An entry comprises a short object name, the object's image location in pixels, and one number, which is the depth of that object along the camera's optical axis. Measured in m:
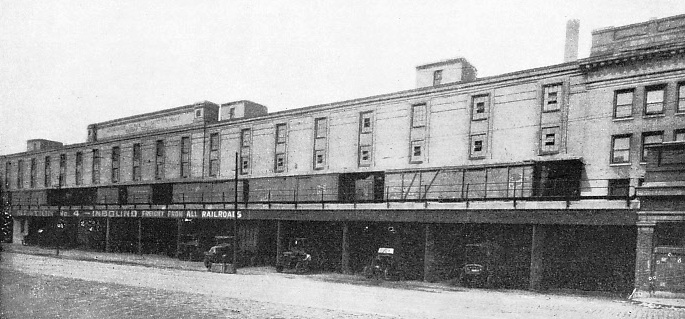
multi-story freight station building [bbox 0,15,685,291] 23.11
